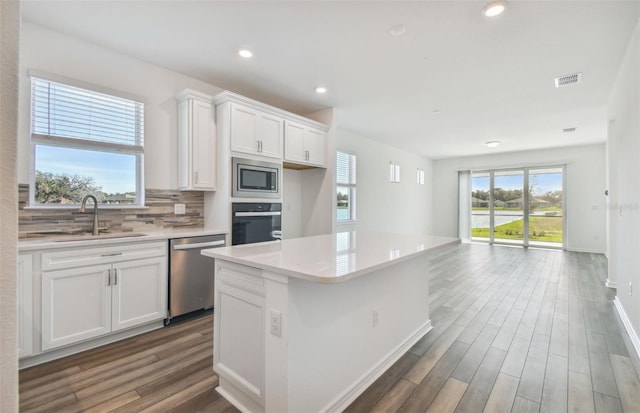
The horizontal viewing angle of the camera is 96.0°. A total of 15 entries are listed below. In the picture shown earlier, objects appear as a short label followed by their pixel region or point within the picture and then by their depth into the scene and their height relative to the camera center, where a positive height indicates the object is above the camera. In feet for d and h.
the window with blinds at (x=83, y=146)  8.32 +1.90
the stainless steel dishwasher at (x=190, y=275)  9.34 -2.33
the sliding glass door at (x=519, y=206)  24.93 +0.12
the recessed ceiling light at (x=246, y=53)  9.39 +5.08
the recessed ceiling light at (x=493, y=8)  7.07 +5.00
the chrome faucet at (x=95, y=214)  8.81 -0.28
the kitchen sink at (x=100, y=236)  7.84 -0.91
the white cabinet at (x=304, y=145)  13.02 +2.94
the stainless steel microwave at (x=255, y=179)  11.01 +1.12
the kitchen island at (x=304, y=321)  4.78 -2.24
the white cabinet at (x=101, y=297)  7.23 -2.55
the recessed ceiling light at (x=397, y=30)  8.03 +5.03
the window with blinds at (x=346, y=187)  19.54 +1.40
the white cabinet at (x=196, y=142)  10.61 +2.41
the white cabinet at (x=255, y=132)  10.98 +3.03
